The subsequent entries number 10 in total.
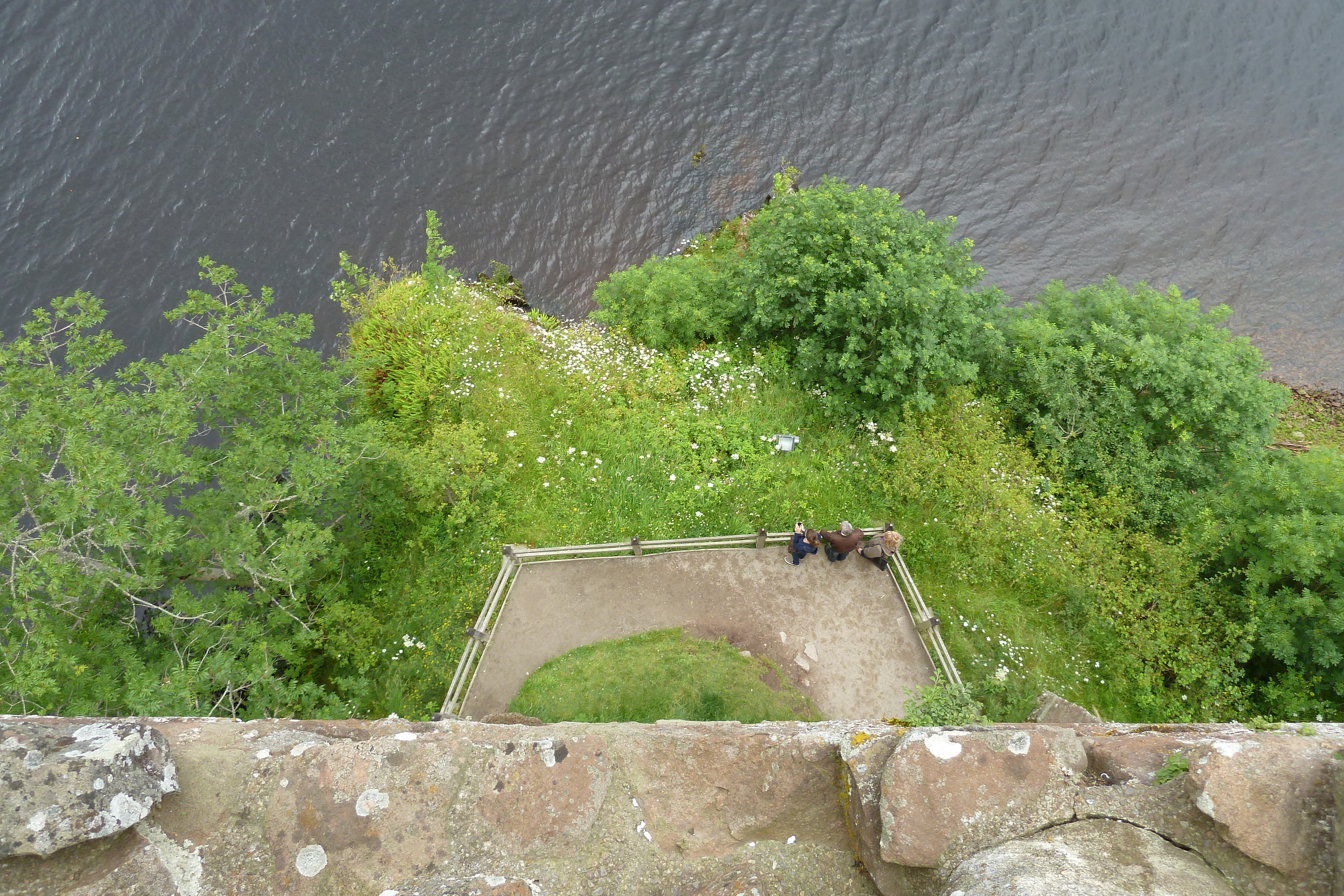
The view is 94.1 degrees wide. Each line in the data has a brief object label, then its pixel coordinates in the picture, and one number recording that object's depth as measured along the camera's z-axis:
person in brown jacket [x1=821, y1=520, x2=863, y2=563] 12.58
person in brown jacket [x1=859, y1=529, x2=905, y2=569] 12.67
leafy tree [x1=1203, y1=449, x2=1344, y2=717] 11.27
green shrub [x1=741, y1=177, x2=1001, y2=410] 14.45
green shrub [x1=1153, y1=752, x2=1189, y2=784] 5.36
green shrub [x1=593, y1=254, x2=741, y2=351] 17.59
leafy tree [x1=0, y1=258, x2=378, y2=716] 9.70
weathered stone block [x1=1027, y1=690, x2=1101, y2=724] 9.52
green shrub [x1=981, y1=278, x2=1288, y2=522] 14.24
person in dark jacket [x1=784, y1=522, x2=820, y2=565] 12.76
